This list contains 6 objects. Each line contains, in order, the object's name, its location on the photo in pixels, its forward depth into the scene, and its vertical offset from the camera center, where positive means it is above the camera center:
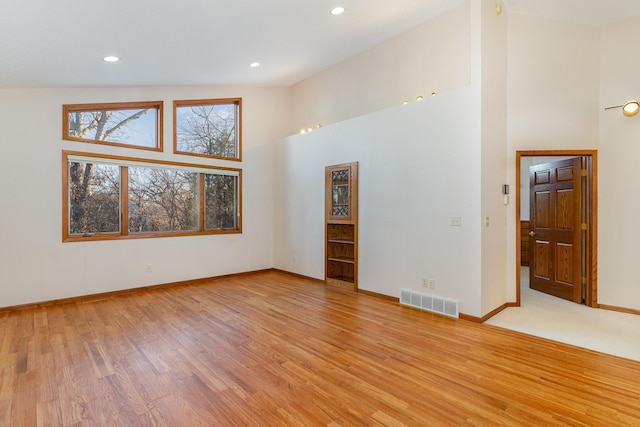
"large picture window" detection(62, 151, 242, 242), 4.45 +0.22
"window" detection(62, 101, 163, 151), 4.44 +1.33
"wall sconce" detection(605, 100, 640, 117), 3.73 +1.21
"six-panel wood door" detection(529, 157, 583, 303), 4.32 -0.28
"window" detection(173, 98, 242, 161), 5.46 +1.54
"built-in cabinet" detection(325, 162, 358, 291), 4.88 -0.24
